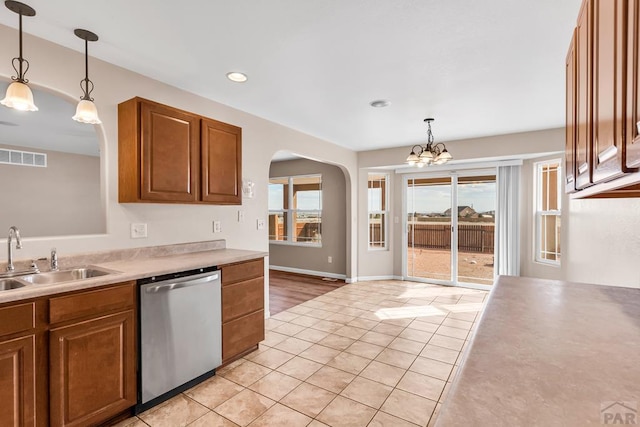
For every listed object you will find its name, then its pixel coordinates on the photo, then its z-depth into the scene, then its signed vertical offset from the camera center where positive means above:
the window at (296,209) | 6.42 +0.07
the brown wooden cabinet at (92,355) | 1.64 -0.82
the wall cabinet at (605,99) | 0.67 +0.33
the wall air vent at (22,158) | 4.77 +0.89
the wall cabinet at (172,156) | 2.31 +0.47
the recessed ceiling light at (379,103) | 3.22 +1.17
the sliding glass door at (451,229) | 5.19 -0.29
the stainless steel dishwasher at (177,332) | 2.01 -0.85
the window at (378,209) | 6.00 +0.07
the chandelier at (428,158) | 3.48 +0.63
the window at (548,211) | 4.36 +0.02
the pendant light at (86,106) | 1.96 +0.68
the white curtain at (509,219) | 4.81 -0.10
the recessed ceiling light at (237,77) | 2.60 +1.18
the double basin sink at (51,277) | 1.81 -0.41
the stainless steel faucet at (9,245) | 1.88 -0.20
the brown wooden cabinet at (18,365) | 1.47 -0.75
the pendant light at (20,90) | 1.68 +0.68
